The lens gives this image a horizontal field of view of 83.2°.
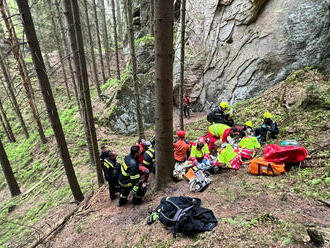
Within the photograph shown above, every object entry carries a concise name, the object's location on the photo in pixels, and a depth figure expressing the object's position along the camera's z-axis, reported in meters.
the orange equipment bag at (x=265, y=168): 4.77
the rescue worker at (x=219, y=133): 6.97
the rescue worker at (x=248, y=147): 6.26
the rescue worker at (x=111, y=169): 5.99
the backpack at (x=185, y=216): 3.38
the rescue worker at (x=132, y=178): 5.32
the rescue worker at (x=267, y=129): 7.03
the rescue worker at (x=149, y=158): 6.76
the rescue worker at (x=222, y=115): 8.82
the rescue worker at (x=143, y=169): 6.45
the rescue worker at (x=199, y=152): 6.33
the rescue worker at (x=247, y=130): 7.60
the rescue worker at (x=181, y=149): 6.77
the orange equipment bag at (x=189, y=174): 5.63
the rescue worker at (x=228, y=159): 5.74
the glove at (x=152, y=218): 4.25
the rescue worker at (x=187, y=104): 14.39
